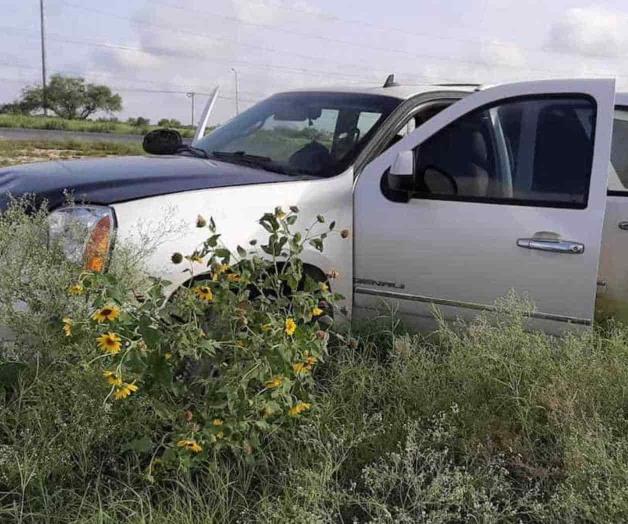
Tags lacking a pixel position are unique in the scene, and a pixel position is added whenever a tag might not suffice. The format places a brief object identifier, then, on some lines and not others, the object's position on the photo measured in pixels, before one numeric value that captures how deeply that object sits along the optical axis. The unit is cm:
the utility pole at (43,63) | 5645
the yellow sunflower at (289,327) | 268
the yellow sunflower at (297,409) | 275
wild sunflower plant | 260
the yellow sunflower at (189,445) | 251
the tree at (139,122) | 5679
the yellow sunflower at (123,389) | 246
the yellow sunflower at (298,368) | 274
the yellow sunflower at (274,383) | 266
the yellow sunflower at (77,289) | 263
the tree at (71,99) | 6338
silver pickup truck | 377
